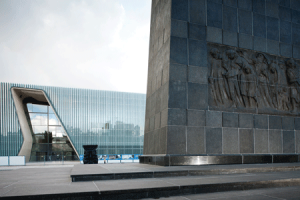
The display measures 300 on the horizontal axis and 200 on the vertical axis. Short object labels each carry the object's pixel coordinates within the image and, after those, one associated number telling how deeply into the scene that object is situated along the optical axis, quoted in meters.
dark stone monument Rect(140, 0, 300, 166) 9.15
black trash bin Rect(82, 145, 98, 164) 19.73
